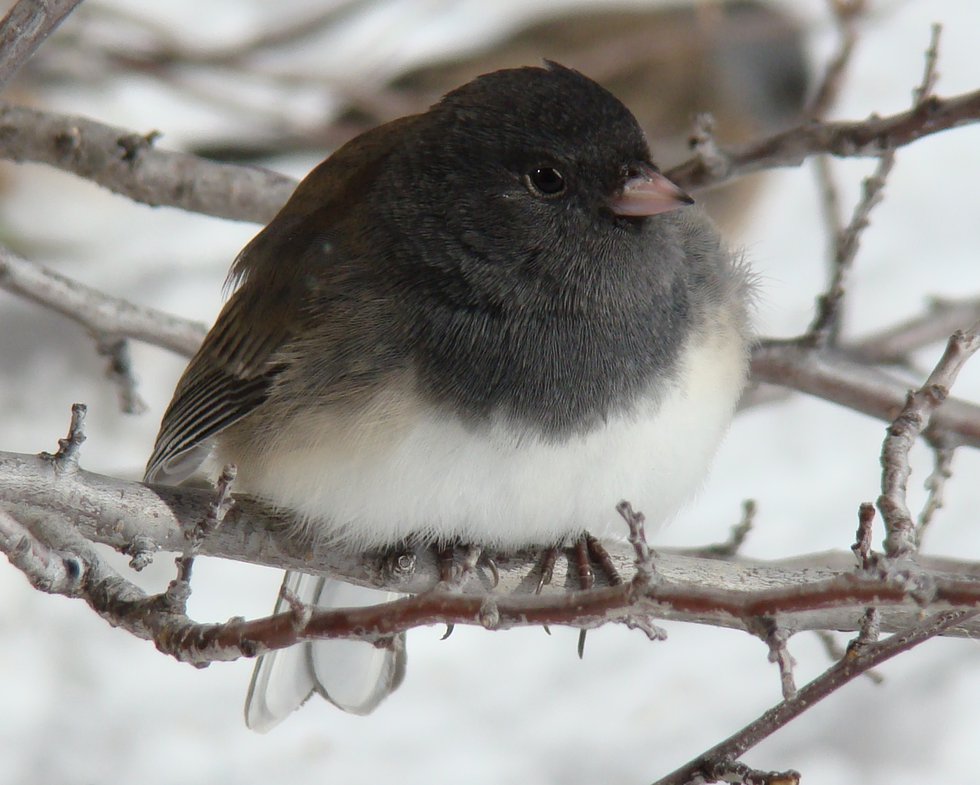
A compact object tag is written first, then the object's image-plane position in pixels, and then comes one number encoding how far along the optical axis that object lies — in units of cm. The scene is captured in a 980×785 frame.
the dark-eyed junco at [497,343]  361
